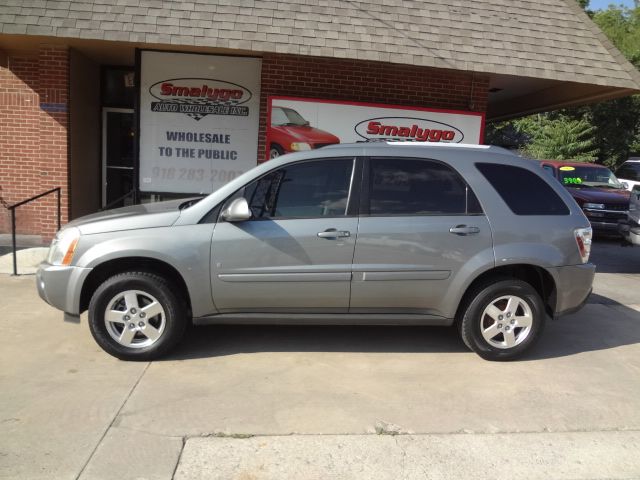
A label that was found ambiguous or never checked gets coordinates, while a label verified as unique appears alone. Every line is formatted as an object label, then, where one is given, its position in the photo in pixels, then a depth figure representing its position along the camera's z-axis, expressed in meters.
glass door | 10.73
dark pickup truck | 12.43
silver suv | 4.58
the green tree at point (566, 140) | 25.66
